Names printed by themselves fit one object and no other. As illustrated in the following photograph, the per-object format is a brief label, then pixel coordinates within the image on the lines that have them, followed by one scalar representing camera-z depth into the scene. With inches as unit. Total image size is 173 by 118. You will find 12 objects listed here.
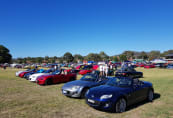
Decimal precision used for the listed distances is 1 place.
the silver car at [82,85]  250.8
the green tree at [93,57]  3682.6
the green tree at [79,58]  4036.4
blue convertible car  180.2
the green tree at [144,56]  4009.6
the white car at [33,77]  457.1
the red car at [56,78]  408.0
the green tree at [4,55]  2640.3
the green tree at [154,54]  4025.6
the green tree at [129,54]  4223.7
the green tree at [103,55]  3824.8
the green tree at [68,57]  3373.5
